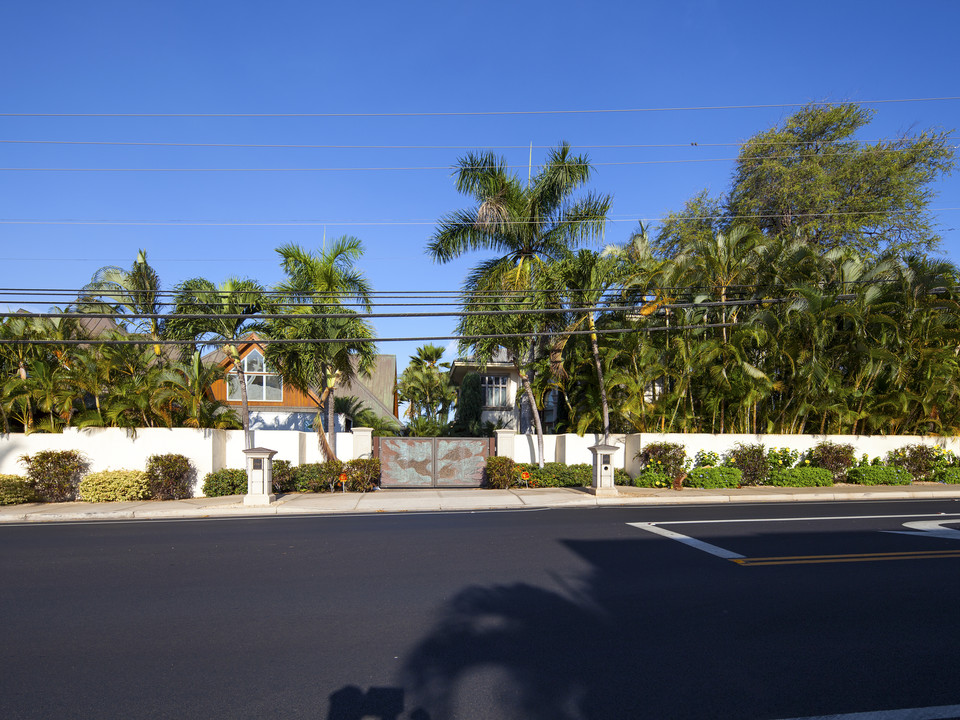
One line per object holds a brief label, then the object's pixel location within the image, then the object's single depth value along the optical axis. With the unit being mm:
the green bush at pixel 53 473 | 15812
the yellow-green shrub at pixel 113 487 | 15992
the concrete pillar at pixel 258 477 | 15008
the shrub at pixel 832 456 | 18516
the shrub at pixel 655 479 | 17828
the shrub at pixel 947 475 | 18891
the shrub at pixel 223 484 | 16766
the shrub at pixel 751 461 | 18297
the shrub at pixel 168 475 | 16172
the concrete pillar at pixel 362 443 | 19156
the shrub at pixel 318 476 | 17422
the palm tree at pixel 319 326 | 17419
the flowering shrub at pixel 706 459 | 18250
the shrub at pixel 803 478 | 18016
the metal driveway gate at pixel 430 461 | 19066
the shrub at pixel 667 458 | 17781
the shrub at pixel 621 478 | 18766
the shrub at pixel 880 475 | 18312
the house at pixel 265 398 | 29000
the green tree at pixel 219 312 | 17641
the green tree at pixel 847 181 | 24781
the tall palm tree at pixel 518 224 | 19156
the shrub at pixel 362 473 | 17609
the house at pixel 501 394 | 26828
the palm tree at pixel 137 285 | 17344
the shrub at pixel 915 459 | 19141
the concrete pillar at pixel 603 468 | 16594
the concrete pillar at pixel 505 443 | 19734
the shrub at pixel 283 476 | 17188
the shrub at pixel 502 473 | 18375
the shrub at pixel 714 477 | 17641
